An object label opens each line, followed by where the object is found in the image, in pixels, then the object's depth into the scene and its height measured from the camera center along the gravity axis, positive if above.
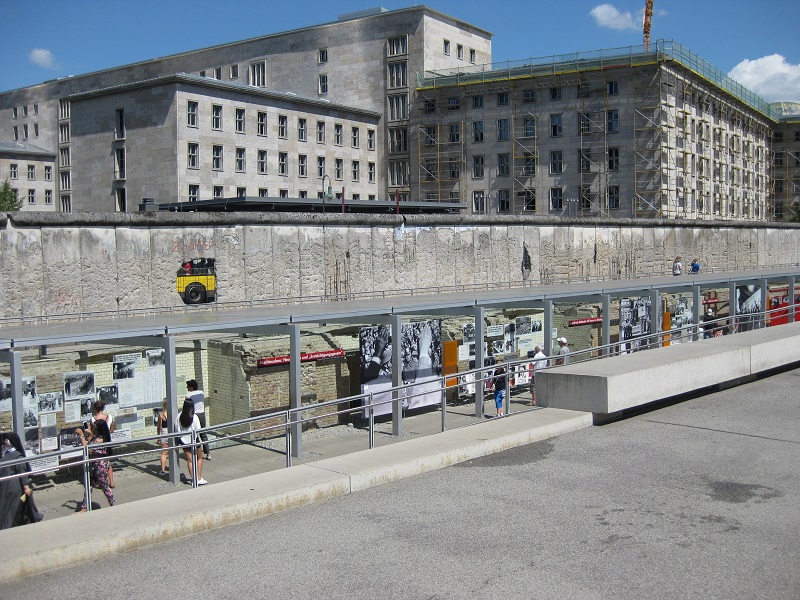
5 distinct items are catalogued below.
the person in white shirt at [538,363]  16.59 -2.04
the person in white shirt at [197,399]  12.51 -1.92
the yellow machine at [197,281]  24.25 -0.38
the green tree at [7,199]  56.16 +4.87
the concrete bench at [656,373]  11.05 -1.68
